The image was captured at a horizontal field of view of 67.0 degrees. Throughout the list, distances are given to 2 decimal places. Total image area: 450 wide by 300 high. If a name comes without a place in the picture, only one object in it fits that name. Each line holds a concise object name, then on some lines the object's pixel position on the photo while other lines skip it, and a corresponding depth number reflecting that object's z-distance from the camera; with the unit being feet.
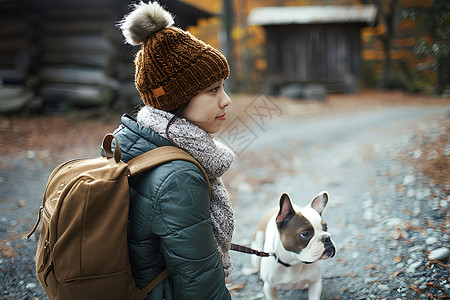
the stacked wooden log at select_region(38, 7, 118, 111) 30.68
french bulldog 7.31
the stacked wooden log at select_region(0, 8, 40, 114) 29.53
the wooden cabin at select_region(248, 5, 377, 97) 50.06
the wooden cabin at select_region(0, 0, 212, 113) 29.22
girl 5.47
